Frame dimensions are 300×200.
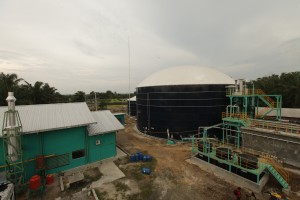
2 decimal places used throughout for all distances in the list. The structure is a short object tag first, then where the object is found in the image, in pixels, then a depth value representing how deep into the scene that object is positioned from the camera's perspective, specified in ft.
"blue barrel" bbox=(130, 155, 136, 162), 54.90
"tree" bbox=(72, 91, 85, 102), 189.87
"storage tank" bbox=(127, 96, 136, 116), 155.22
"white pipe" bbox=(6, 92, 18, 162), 37.91
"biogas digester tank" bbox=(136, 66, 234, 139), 77.51
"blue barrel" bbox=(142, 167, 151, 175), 46.75
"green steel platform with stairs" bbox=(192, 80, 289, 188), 41.07
